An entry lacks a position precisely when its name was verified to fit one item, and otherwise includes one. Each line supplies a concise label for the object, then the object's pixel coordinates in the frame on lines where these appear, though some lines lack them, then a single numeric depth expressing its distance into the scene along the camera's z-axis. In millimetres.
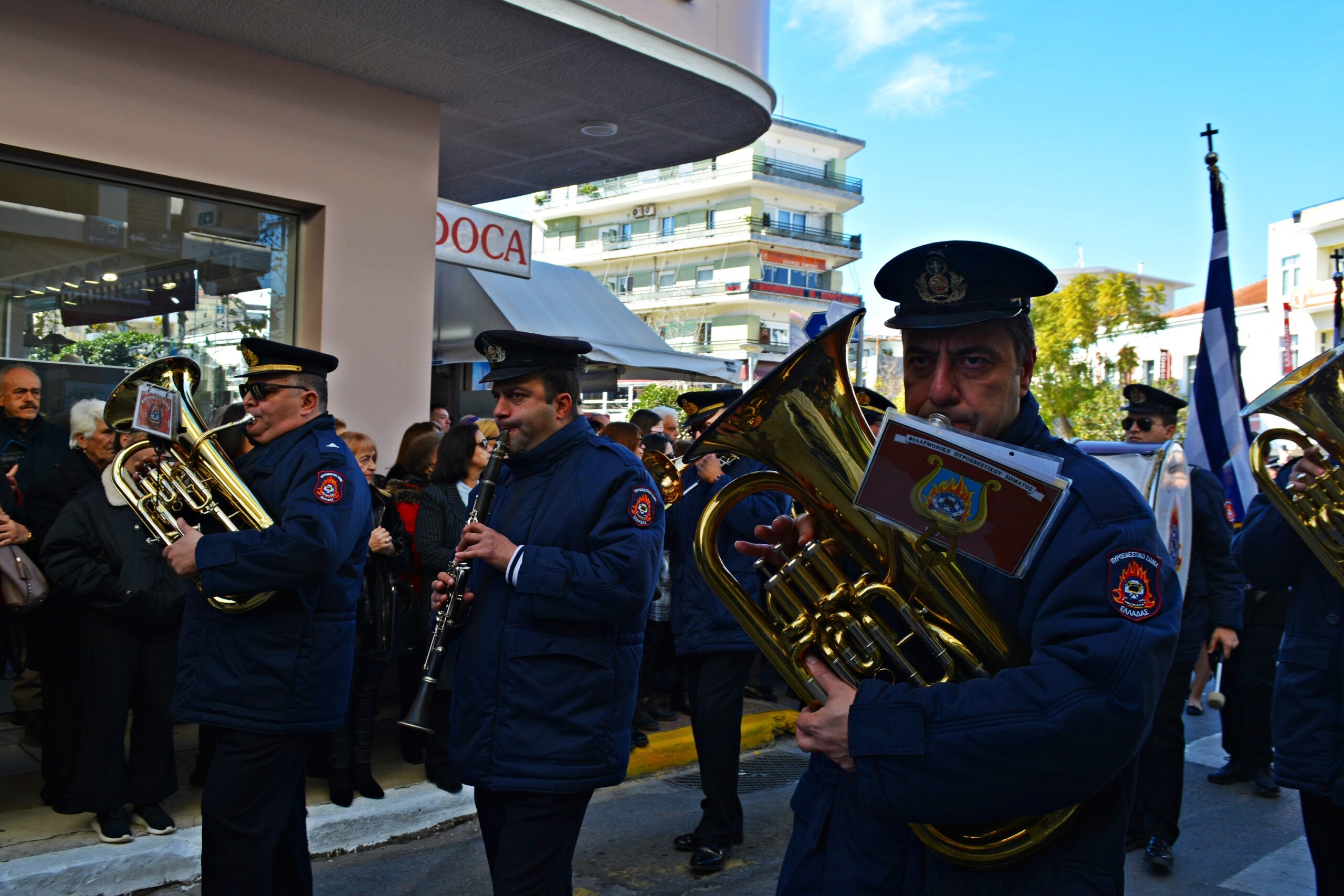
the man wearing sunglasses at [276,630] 3295
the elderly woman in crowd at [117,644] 4496
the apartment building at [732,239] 52812
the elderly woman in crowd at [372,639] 5277
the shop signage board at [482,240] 8031
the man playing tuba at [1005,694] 1540
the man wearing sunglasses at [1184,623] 4738
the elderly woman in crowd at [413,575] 5793
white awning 10219
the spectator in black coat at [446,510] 5488
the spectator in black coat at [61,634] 4805
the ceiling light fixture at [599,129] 7906
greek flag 7059
